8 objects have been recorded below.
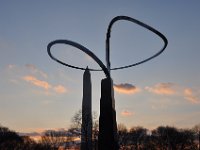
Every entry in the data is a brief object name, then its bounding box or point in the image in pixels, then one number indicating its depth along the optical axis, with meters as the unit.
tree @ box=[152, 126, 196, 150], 92.44
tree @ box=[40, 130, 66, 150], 94.69
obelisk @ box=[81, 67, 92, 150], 63.31
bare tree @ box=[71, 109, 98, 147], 63.25
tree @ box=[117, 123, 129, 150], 92.38
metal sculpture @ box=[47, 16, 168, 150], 22.28
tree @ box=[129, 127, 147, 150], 98.50
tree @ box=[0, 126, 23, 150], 97.60
